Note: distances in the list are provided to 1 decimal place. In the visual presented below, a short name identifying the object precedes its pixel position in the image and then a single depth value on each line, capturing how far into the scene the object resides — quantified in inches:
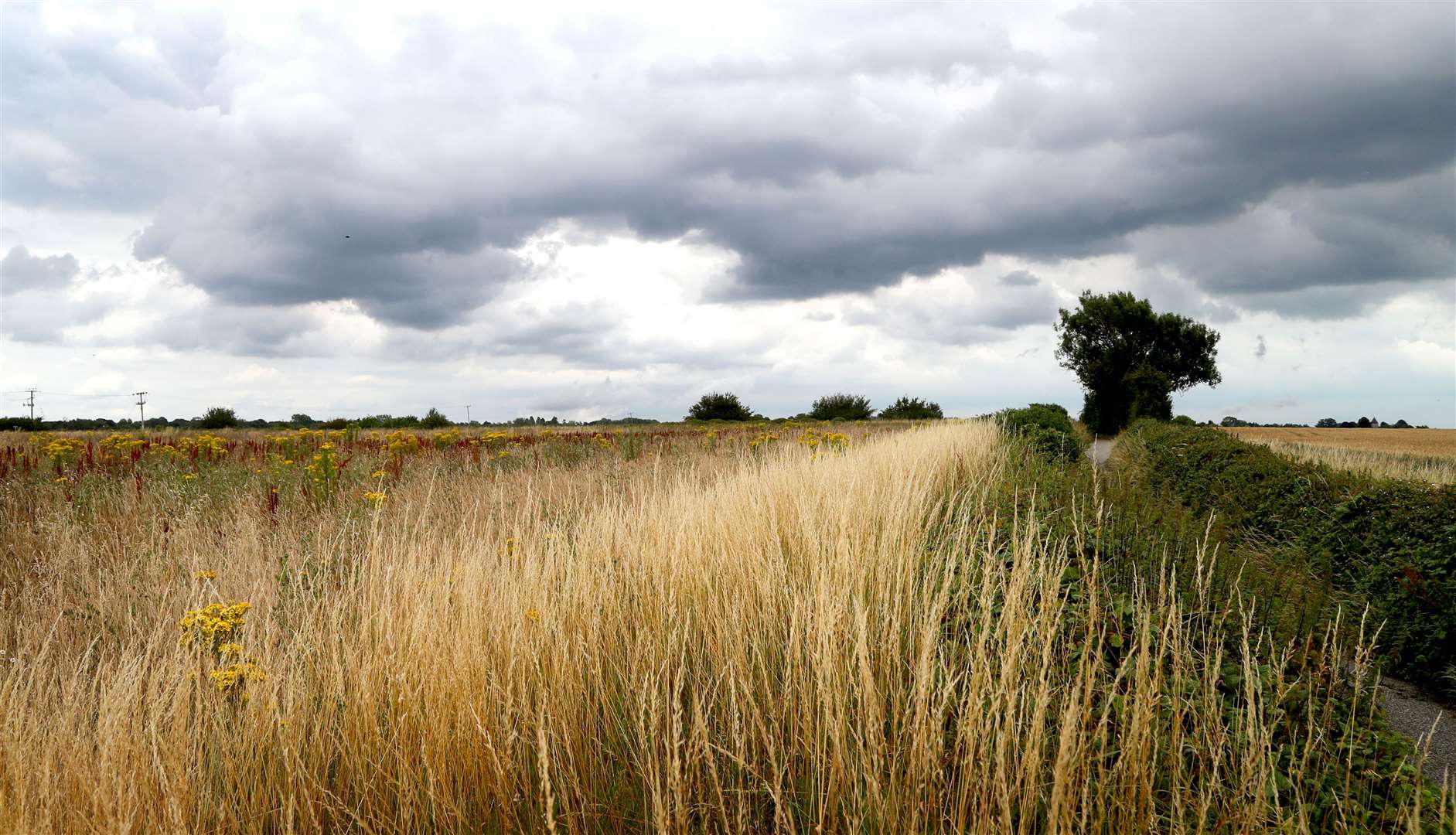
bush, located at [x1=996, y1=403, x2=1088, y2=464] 615.2
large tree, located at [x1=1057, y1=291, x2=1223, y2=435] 1667.1
